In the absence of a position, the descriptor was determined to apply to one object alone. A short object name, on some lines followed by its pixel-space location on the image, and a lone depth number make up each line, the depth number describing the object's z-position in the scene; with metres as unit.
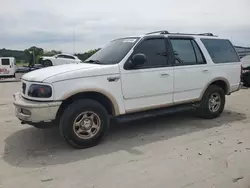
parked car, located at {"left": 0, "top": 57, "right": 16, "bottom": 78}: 15.09
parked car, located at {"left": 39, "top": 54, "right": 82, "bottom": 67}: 16.64
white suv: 3.17
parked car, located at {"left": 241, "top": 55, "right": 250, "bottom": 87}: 9.47
